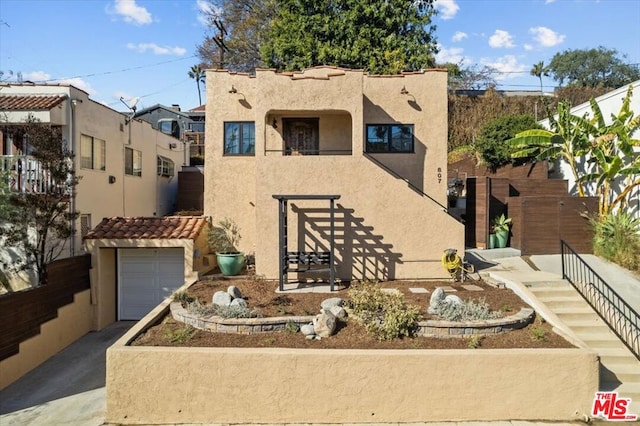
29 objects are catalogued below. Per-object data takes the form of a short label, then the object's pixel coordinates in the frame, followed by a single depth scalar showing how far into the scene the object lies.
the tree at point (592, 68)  44.25
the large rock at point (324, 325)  7.36
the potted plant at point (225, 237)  13.18
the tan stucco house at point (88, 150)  11.77
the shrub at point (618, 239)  11.39
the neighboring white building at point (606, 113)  13.39
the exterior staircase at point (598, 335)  7.28
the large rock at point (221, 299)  8.69
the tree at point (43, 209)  10.34
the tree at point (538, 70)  40.92
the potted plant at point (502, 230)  14.77
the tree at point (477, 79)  33.09
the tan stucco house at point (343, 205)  11.21
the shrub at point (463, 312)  7.78
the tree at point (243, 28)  25.75
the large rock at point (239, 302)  8.50
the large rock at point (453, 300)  8.30
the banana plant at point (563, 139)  14.22
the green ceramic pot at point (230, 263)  11.84
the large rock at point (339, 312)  8.00
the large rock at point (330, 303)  8.48
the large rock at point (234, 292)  9.20
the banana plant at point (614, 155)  12.75
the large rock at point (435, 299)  8.18
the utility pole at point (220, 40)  19.52
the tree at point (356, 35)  19.47
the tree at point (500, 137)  19.16
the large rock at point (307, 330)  7.39
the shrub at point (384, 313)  7.32
